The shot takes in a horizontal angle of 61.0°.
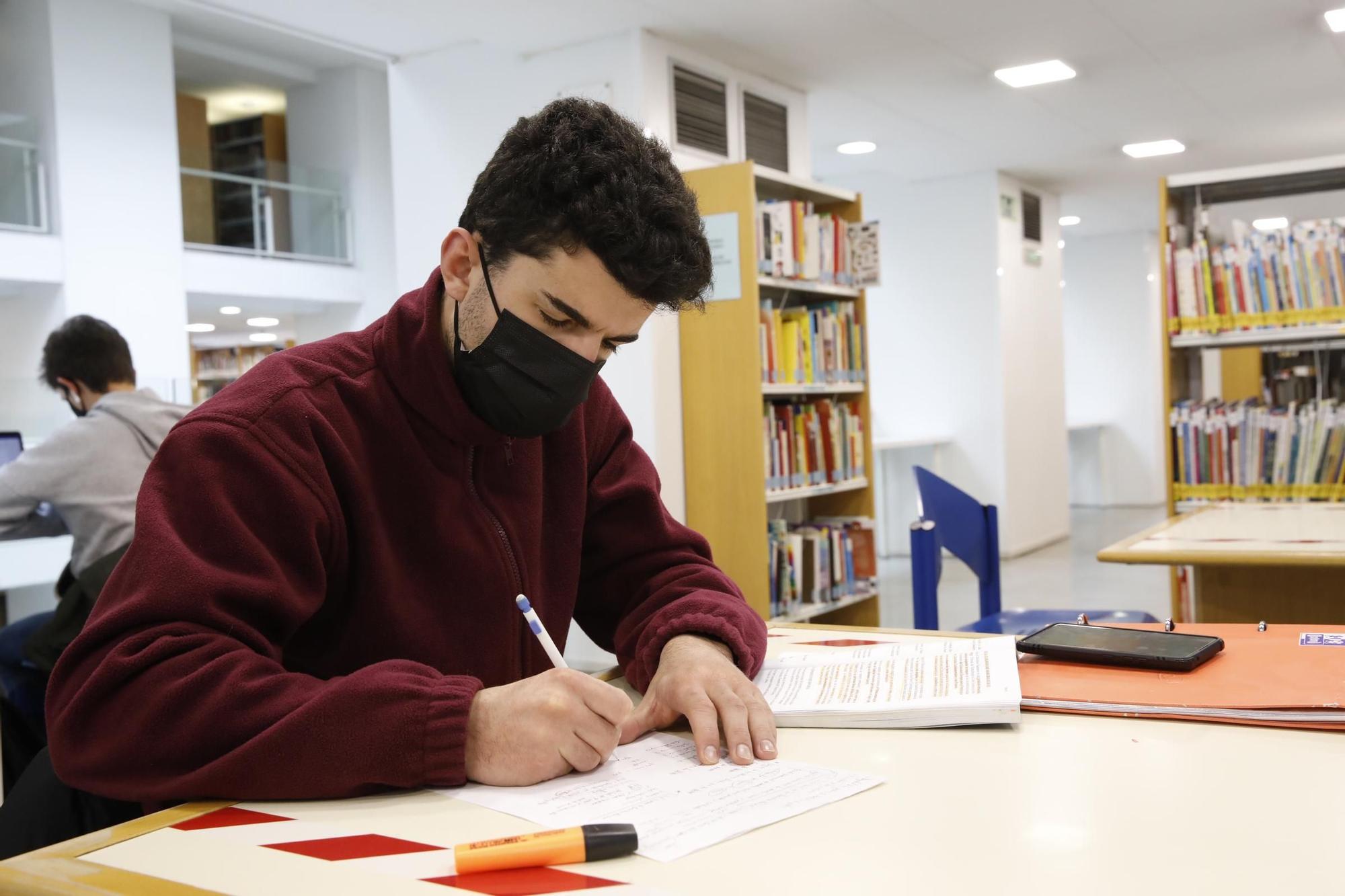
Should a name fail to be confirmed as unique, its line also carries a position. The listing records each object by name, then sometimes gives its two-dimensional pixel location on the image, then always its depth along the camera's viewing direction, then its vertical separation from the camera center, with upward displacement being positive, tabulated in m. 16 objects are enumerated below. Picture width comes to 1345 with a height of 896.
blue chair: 3.04 -0.41
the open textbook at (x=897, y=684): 1.11 -0.30
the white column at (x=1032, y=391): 8.25 +0.08
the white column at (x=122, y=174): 6.72 +1.65
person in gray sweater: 2.94 -0.11
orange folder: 1.07 -0.30
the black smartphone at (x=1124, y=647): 1.25 -0.28
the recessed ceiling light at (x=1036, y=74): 5.87 +1.71
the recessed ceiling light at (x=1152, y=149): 7.82 +1.71
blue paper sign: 4.44 +0.62
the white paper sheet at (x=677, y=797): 0.85 -0.31
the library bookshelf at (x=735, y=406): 4.49 +0.04
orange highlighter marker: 0.78 -0.29
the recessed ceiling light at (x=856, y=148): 7.50 +1.74
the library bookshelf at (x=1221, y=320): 3.84 +0.24
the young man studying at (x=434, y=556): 0.94 -0.13
